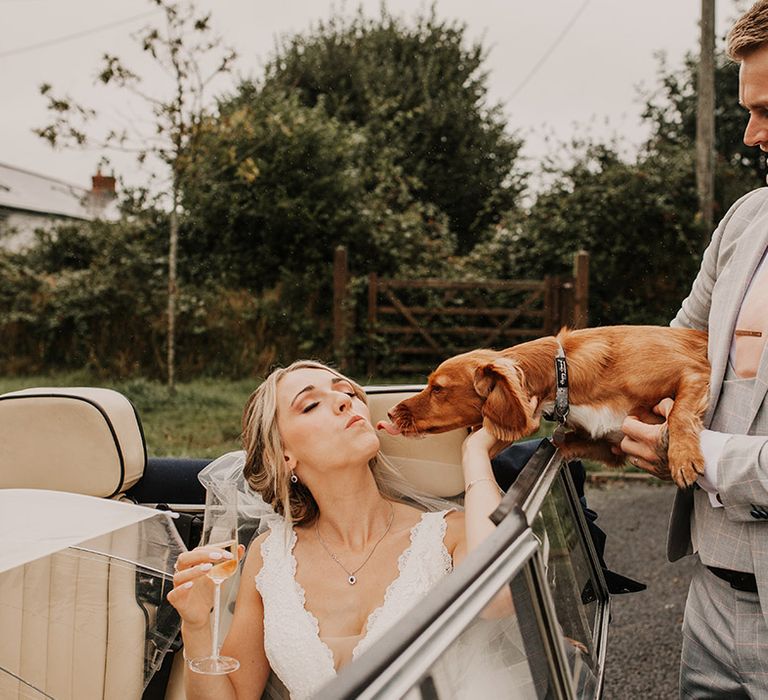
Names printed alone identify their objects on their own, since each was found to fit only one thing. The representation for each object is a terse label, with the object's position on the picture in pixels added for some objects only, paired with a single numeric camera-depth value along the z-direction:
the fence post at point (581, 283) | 12.26
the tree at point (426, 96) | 20.59
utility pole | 11.21
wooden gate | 12.90
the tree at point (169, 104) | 10.91
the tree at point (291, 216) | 14.35
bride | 2.39
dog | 2.56
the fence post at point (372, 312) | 13.14
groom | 1.92
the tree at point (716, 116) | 17.20
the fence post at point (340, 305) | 12.96
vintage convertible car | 1.36
